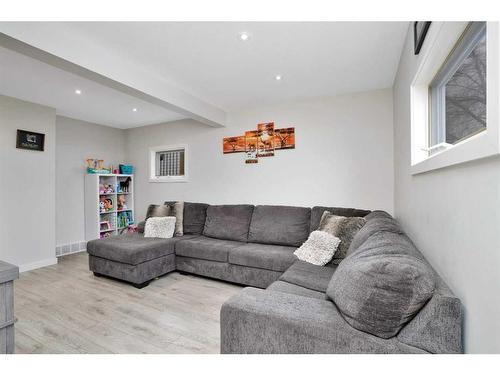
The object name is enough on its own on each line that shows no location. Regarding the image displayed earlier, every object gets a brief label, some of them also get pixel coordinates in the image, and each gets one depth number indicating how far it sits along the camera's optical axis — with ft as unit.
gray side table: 3.34
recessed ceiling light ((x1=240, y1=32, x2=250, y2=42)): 6.29
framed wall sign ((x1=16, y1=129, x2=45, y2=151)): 10.95
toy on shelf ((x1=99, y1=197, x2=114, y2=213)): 14.79
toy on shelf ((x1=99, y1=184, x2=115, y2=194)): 14.84
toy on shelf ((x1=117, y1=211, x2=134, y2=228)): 15.71
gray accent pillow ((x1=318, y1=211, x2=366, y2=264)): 7.74
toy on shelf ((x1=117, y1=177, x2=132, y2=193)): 15.98
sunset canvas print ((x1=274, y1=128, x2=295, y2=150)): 11.53
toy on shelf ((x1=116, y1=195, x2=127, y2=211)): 15.90
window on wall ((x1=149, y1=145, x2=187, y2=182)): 14.90
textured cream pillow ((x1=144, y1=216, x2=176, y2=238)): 11.59
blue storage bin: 15.94
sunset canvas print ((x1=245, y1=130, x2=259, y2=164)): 12.36
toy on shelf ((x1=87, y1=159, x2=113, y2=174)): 14.57
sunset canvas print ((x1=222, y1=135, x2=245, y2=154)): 12.71
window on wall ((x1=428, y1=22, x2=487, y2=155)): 3.25
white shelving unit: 14.25
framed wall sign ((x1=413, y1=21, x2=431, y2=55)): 4.30
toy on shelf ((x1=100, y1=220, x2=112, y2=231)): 14.77
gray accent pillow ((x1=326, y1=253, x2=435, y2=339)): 2.92
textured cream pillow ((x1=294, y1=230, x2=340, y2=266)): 7.69
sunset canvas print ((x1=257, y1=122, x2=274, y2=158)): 12.00
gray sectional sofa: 2.86
